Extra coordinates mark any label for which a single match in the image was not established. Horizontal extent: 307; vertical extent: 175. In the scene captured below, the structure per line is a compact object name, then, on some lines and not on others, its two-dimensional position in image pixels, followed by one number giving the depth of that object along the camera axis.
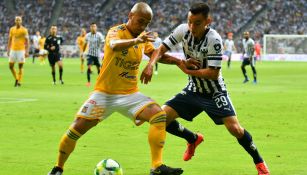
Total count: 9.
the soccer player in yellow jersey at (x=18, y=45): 29.31
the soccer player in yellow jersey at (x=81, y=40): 44.78
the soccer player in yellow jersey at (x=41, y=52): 55.09
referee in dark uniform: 30.95
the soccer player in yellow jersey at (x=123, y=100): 9.16
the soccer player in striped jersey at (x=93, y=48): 31.27
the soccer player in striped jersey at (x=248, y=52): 34.50
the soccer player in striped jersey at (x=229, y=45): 50.12
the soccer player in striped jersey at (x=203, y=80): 9.64
